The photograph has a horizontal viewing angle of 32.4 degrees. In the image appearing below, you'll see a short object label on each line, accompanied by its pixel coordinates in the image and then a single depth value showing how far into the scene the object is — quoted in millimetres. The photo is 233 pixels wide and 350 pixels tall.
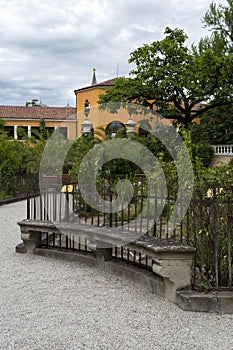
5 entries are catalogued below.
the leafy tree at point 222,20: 28484
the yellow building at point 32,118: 37641
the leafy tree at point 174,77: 21641
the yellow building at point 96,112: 24570
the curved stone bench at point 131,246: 4156
